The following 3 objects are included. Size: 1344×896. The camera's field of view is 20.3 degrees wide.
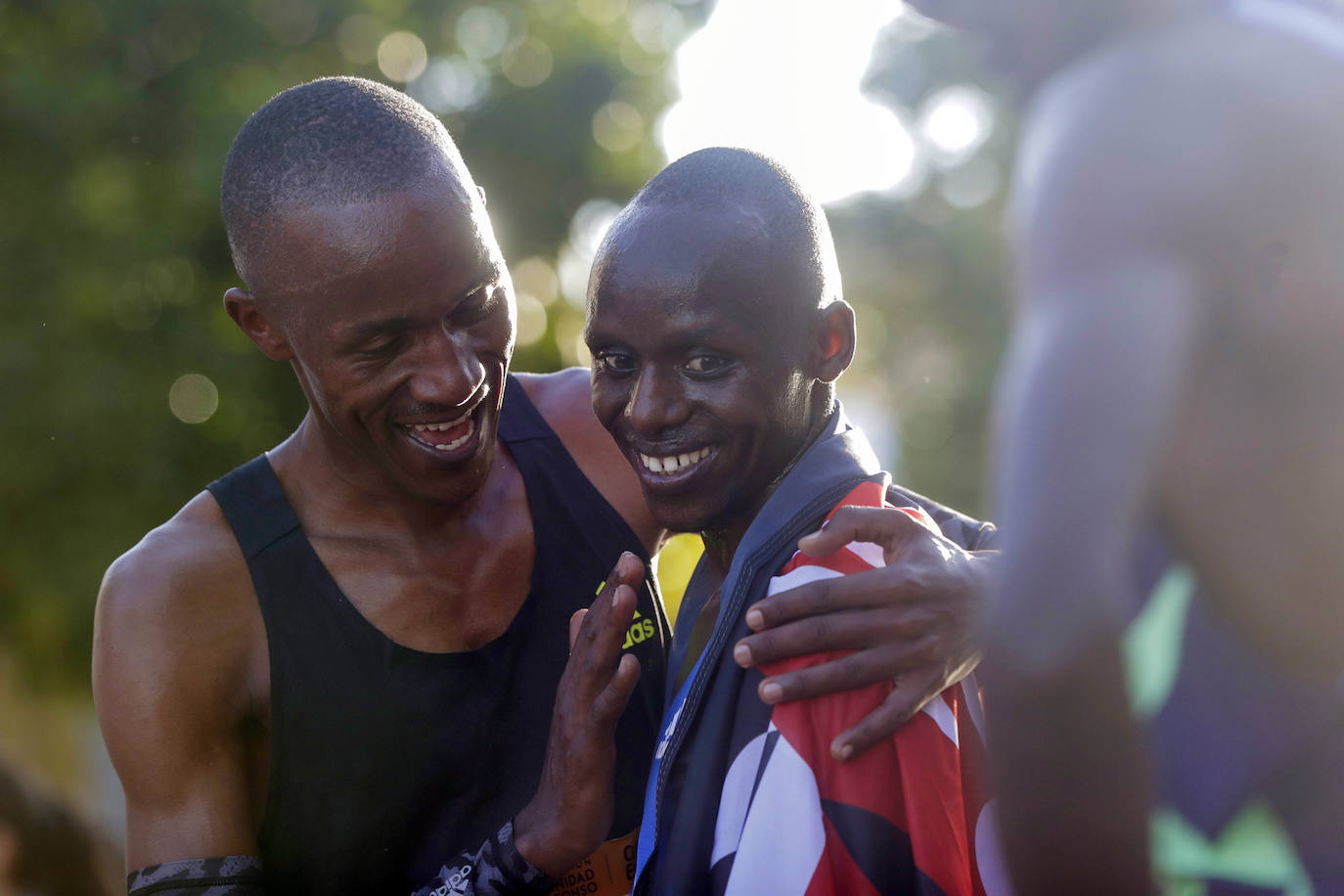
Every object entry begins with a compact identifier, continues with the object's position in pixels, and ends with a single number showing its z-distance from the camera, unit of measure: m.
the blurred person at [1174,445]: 1.33
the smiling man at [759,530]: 1.93
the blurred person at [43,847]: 2.66
